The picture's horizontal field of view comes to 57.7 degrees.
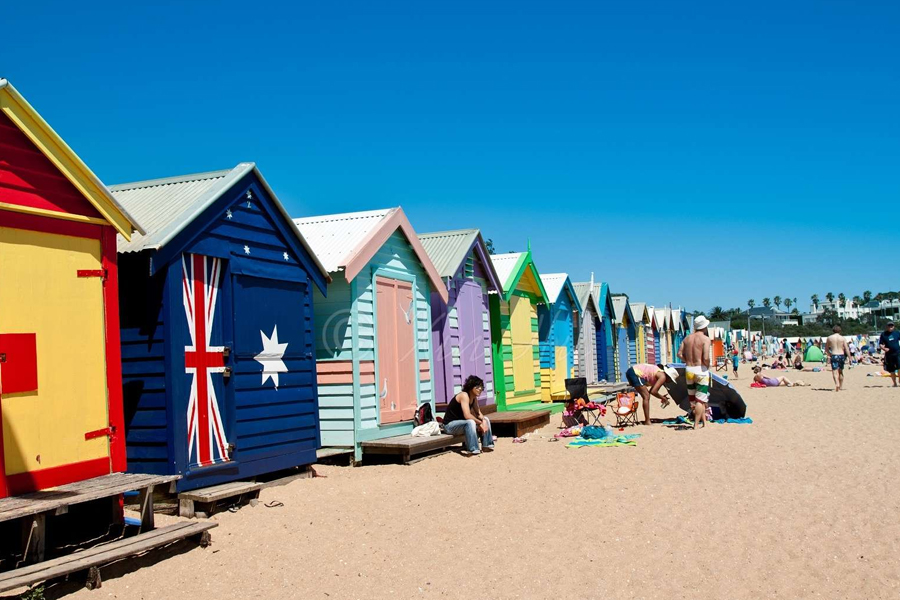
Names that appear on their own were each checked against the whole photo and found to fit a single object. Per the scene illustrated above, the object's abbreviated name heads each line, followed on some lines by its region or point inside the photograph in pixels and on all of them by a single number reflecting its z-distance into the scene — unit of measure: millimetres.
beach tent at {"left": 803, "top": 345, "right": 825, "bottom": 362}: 39719
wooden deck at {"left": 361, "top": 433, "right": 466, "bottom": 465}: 10461
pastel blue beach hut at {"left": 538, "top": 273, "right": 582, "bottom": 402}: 19453
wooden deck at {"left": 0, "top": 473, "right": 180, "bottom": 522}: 5227
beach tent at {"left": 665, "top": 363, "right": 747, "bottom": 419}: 14328
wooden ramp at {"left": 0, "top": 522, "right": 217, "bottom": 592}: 4922
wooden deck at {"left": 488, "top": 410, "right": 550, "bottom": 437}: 13711
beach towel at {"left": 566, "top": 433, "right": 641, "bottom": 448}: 11969
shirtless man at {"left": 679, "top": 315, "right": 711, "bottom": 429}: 13320
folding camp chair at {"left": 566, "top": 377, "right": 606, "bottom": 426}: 13805
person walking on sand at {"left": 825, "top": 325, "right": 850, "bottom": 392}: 21703
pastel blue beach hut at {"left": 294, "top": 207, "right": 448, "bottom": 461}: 10688
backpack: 11875
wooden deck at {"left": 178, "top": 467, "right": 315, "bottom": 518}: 7285
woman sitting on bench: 11609
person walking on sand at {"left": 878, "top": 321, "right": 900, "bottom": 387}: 21312
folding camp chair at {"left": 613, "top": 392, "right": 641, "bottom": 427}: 14156
